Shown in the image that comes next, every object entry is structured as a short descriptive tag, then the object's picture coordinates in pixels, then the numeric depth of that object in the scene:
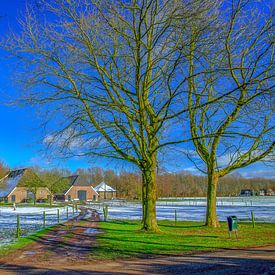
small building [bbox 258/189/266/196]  160.88
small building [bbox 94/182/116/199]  109.56
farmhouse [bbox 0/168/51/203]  83.44
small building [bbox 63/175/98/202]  98.30
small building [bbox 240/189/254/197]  151.88
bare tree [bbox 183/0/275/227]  15.34
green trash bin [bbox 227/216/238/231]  15.47
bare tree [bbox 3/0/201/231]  15.87
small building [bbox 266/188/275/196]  159.88
